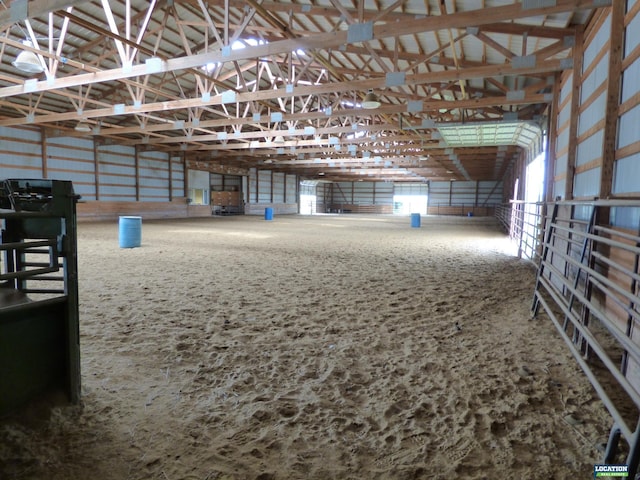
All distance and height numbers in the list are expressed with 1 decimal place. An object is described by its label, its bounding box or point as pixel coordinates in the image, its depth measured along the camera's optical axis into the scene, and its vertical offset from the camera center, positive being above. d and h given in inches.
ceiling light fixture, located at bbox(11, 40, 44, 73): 321.1 +116.9
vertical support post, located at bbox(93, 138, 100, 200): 824.3 +76.5
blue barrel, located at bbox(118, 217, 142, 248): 402.3 -36.4
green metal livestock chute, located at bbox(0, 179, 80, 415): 83.6 -29.6
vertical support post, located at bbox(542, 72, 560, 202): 343.6 +55.2
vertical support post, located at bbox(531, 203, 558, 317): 193.0 -23.4
